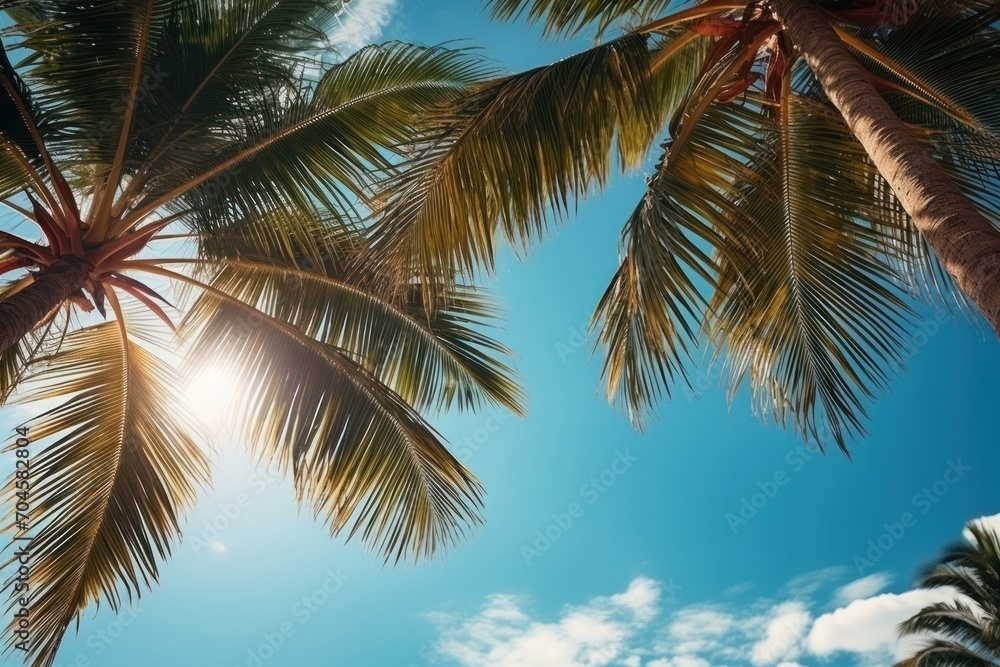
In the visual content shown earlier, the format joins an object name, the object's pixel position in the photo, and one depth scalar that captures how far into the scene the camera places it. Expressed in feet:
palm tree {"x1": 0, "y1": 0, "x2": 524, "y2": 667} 16.42
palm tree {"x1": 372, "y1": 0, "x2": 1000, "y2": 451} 15.19
